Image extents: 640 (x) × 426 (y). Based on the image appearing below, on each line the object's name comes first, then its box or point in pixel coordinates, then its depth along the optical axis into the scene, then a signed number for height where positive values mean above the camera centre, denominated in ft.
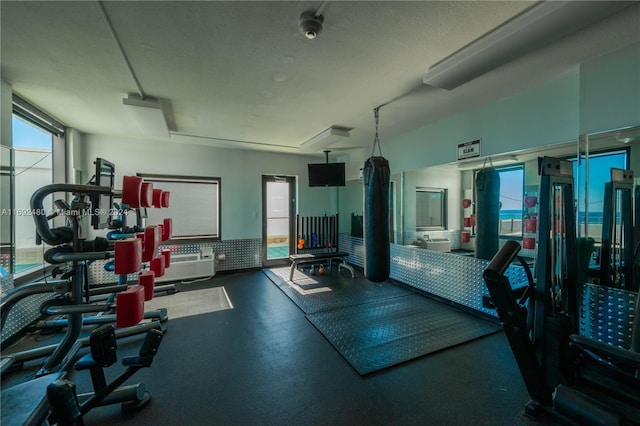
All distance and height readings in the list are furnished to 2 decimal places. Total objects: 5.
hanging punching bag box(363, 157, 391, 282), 9.53 -0.34
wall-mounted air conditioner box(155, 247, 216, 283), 15.51 -3.58
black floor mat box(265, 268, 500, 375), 8.10 -4.59
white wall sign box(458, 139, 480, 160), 10.94 +2.82
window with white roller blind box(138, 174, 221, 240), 16.44 +0.33
